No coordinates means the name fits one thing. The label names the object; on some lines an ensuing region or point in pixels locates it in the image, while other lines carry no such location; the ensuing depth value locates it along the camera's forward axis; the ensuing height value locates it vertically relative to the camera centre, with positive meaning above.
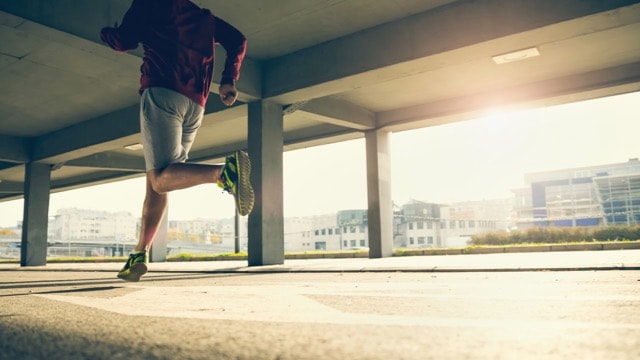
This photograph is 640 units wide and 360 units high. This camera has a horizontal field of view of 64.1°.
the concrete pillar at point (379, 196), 13.34 +1.28
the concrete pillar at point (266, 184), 10.19 +1.26
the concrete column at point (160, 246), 19.83 +0.09
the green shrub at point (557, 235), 19.61 +0.19
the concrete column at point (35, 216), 16.33 +1.15
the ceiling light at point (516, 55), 8.34 +3.09
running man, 3.22 +1.02
